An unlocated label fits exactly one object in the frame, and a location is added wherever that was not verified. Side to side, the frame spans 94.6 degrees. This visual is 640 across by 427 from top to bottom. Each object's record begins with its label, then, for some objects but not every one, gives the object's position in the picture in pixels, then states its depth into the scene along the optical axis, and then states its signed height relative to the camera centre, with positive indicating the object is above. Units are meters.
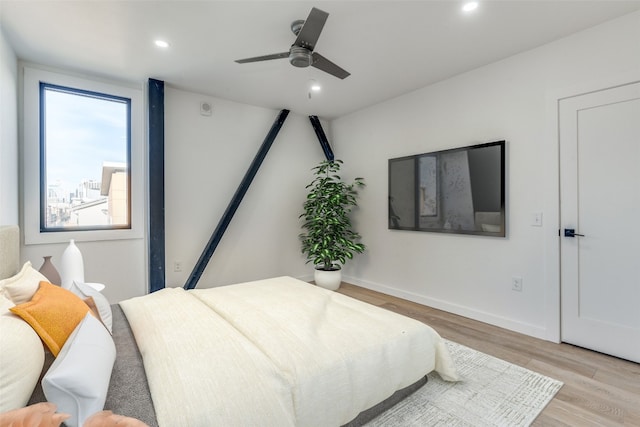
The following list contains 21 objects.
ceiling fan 1.85 +1.18
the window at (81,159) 2.81 +0.58
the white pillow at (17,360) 0.84 -0.46
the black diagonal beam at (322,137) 4.60 +1.20
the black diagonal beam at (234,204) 3.51 +0.12
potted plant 4.07 -0.21
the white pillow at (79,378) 0.84 -0.50
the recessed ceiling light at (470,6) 2.04 +1.45
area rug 1.59 -1.11
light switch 2.64 -0.06
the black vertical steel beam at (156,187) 3.17 +0.29
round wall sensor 3.66 +1.31
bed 0.98 -0.63
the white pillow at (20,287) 1.30 -0.33
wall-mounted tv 2.89 +0.24
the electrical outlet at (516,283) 2.76 -0.67
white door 2.20 -0.07
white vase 2.46 -0.45
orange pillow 1.14 -0.41
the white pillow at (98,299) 1.60 -0.48
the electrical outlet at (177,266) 3.53 -0.63
